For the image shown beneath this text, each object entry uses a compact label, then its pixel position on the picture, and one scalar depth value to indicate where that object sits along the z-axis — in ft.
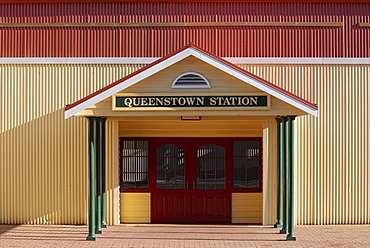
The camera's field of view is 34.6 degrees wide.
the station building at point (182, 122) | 50.47
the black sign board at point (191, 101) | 42.06
